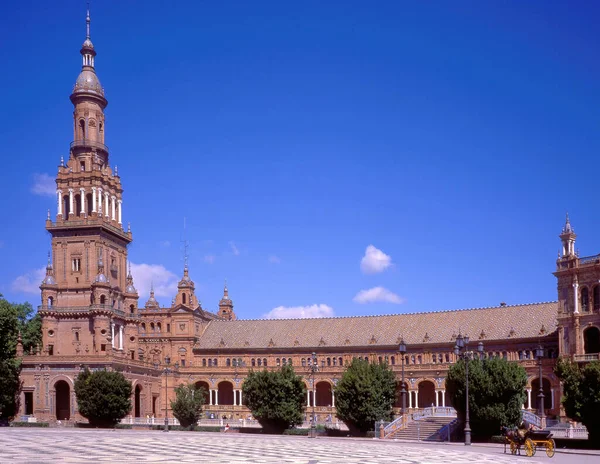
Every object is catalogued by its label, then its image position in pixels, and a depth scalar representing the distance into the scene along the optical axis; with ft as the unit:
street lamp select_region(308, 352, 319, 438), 225.97
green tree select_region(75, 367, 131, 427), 274.98
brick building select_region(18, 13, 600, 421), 327.26
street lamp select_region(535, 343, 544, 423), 208.58
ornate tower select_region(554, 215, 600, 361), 298.76
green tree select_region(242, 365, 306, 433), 244.42
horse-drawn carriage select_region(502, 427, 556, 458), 144.36
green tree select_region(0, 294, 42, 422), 305.53
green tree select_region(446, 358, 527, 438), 199.00
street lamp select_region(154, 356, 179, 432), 384.88
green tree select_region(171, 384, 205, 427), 266.77
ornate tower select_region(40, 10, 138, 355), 346.95
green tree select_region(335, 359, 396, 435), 229.25
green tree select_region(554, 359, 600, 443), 178.91
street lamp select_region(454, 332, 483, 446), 181.57
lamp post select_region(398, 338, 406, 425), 205.67
